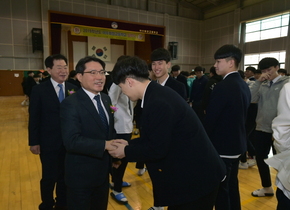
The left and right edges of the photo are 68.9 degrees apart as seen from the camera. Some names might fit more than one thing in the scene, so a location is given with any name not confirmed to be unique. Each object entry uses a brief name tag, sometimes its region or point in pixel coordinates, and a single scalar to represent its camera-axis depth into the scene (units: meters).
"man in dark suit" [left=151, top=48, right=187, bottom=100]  2.50
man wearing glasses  1.40
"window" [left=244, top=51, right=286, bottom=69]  12.40
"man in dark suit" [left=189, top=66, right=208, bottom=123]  5.54
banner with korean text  12.63
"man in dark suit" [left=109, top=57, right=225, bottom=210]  1.13
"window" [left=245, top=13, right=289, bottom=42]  12.27
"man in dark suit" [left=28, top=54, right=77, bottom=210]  2.12
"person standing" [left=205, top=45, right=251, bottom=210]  1.76
